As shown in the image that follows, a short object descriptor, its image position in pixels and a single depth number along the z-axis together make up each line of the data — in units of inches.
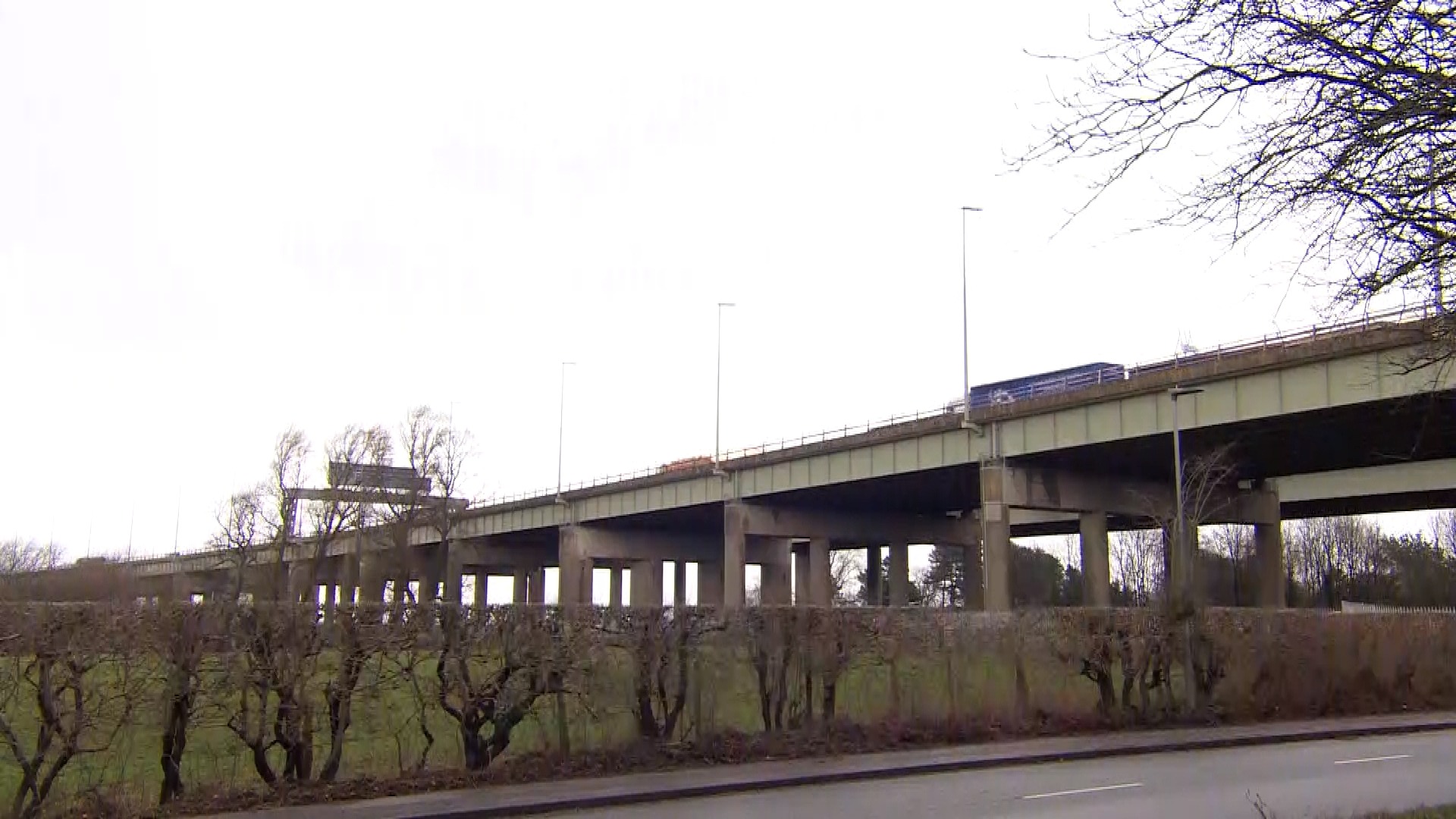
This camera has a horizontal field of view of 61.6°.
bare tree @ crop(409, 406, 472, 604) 3267.7
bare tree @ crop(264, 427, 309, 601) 3019.2
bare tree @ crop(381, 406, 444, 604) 3029.0
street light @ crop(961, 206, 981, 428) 2107.5
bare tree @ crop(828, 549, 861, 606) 5137.8
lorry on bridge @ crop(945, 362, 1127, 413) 1998.0
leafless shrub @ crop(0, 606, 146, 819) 464.4
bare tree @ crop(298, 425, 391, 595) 2989.7
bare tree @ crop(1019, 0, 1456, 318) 306.0
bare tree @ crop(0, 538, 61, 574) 3951.8
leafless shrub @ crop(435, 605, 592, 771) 593.3
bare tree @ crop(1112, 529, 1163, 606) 4306.1
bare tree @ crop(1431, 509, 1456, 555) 4362.7
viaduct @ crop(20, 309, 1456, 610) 1640.0
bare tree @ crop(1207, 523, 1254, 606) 4047.7
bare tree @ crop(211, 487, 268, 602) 3026.6
